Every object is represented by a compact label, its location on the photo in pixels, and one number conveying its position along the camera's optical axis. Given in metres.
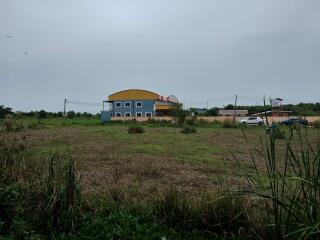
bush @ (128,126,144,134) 16.38
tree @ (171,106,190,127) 25.89
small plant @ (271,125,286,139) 2.05
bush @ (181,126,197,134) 17.47
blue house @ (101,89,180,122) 42.45
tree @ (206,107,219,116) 50.75
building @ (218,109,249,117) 52.20
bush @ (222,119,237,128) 24.47
